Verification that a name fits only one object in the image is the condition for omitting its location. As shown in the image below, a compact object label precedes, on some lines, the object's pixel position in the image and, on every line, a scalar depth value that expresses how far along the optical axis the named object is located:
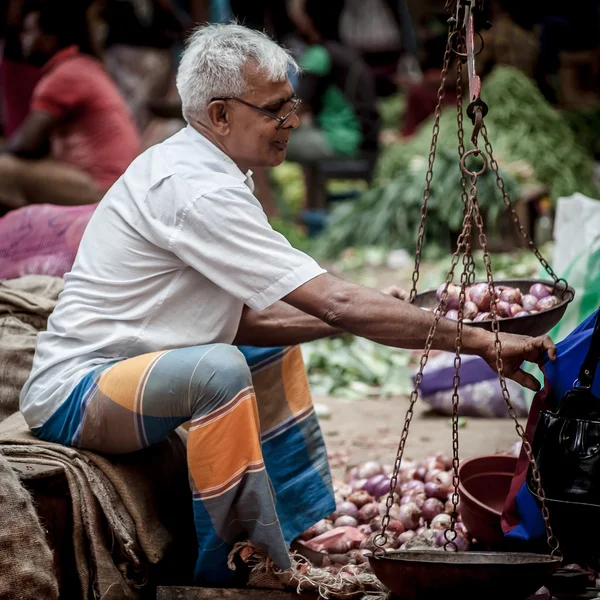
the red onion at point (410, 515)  5.91
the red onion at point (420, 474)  6.54
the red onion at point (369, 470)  6.70
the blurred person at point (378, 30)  21.41
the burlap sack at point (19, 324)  6.07
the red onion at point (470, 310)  5.13
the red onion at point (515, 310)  5.06
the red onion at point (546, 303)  5.16
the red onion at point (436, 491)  6.14
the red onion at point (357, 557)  5.42
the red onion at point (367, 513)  6.06
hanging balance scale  4.15
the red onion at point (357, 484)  6.54
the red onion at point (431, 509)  5.98
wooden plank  4.79
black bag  4.38
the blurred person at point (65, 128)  10.73
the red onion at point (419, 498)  6.08
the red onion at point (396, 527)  5.79
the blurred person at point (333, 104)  17.56
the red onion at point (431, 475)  6.40
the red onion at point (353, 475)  6.75
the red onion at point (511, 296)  5.20
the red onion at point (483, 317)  4.95
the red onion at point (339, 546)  5.65
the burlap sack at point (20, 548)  4.52
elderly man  4.72
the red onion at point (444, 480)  6.15
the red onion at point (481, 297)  5.18
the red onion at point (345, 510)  6.11
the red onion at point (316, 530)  5.96
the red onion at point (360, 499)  6.21
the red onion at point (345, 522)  5.99
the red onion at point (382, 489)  6.35
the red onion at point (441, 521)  5.80
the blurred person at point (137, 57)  18.19
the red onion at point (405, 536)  5.60
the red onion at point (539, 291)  5.39
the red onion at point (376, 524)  5.82
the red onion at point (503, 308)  5.06
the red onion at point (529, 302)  5.18
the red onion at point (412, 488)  6.22
